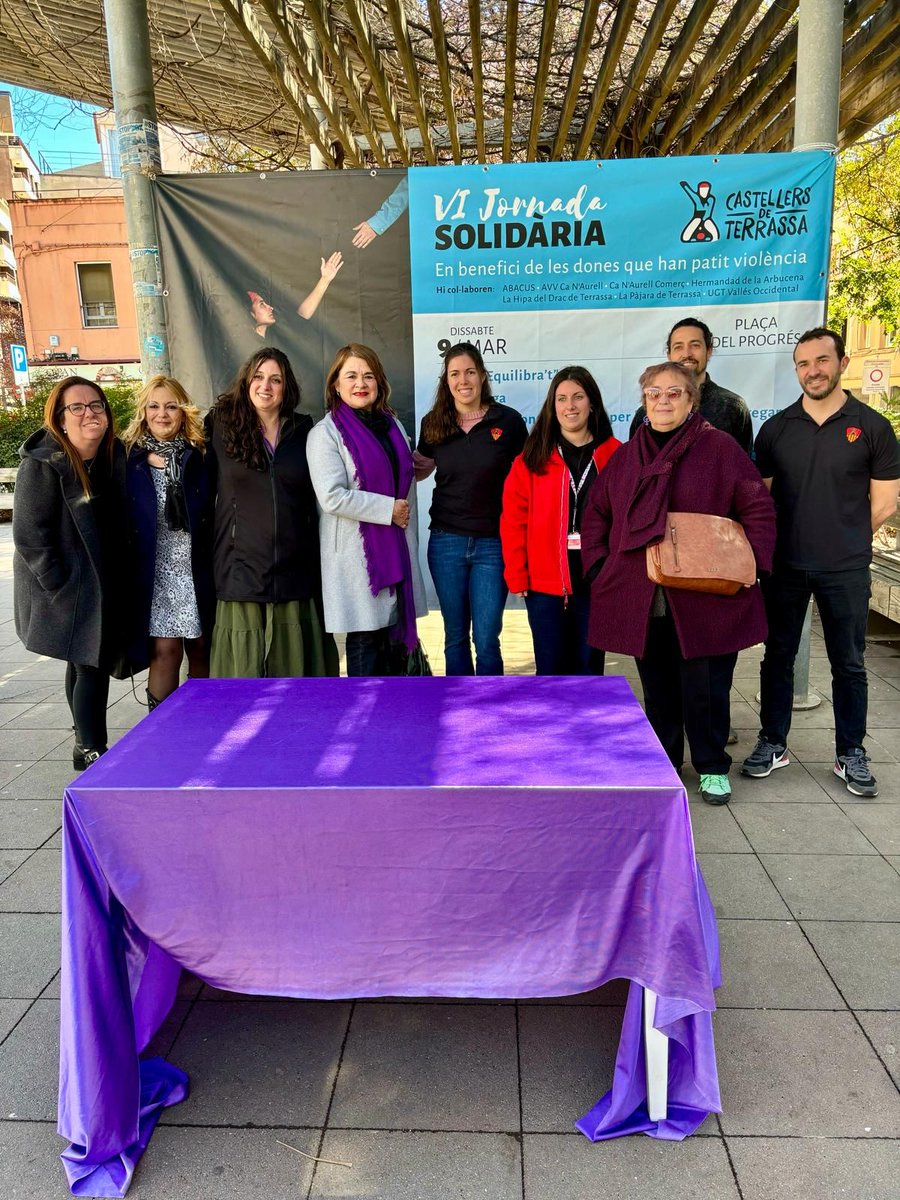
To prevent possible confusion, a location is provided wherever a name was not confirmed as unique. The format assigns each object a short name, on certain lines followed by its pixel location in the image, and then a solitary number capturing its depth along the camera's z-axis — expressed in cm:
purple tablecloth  175
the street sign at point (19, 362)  1739
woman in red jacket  341
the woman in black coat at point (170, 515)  353
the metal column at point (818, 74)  393
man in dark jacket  357
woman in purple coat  307
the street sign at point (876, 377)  1012
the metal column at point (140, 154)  394
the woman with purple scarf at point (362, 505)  326
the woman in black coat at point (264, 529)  327
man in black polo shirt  329
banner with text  410
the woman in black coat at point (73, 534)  343
